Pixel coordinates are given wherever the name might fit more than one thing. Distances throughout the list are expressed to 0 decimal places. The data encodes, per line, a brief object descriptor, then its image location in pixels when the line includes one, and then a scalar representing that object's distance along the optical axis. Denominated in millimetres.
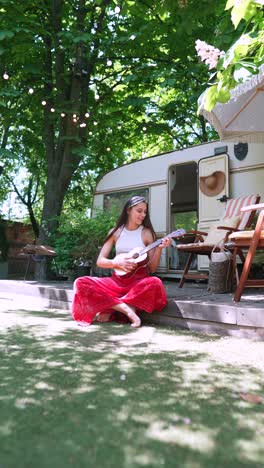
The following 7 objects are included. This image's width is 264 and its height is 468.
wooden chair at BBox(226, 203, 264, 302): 3221
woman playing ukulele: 3445
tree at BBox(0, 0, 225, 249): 6750
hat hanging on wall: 6301
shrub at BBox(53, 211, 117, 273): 6598
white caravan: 6090
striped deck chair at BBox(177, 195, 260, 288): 4789
